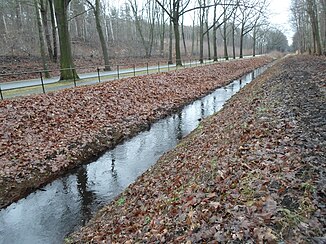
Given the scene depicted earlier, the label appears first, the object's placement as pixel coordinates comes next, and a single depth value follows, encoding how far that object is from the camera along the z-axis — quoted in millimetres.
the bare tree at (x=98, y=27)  27031
